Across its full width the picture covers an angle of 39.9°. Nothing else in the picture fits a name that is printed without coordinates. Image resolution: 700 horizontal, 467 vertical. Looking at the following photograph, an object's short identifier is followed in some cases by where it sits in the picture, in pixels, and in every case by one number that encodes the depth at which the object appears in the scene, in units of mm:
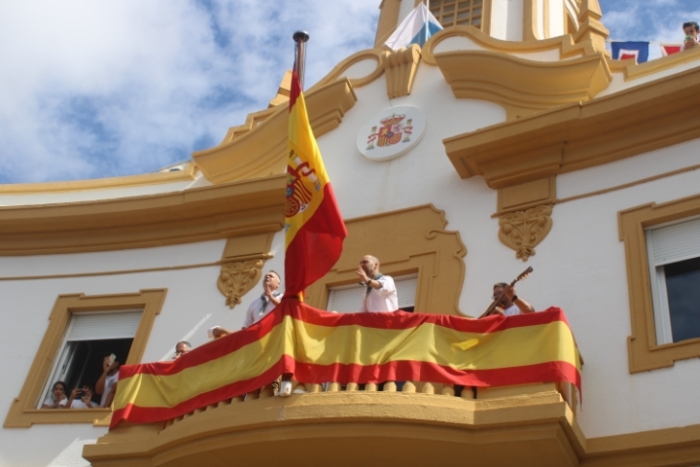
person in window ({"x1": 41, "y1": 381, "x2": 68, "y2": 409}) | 12562
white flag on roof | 15477
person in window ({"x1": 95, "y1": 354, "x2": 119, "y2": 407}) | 12328
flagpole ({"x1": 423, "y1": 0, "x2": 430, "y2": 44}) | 15581
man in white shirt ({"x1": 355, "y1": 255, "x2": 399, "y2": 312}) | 9852
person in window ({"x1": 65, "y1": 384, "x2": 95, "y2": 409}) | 12430
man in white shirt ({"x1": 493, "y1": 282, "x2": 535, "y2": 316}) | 9664
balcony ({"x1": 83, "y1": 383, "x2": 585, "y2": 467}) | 8367
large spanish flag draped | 8789
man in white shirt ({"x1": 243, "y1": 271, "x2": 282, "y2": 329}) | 10727
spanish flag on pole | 10023
